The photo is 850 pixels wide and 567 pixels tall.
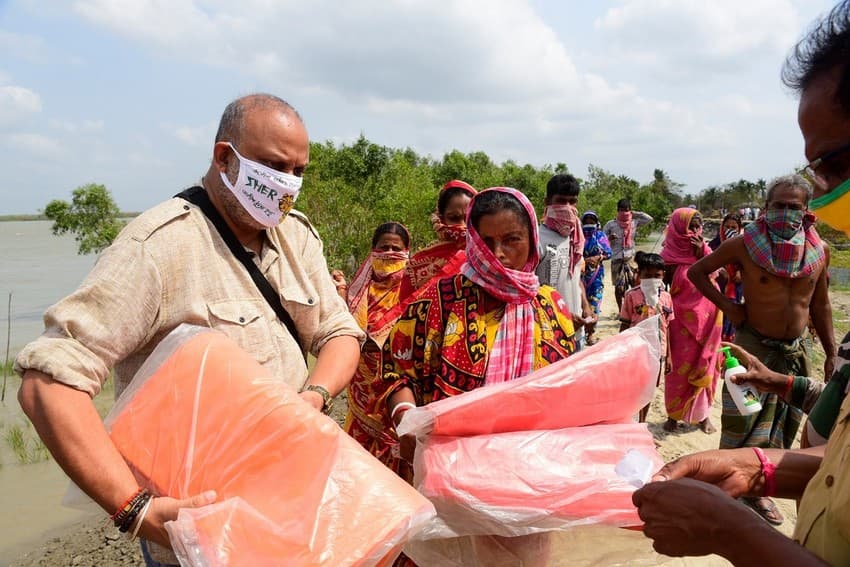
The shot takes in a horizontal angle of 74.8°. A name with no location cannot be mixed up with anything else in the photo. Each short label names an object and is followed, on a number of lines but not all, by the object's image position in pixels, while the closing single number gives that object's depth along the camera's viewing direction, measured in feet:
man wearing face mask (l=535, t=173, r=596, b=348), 14.58
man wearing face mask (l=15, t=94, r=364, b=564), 4.06
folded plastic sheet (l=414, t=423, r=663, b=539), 5.31
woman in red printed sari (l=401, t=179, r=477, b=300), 11.61
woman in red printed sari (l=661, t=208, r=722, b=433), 16.37
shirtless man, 11.47
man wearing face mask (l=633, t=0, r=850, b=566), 3.26
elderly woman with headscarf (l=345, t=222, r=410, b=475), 9.23
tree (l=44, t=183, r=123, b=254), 44.68
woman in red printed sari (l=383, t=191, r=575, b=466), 6.92
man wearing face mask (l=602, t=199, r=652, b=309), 31.86
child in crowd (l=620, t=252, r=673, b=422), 16.16
